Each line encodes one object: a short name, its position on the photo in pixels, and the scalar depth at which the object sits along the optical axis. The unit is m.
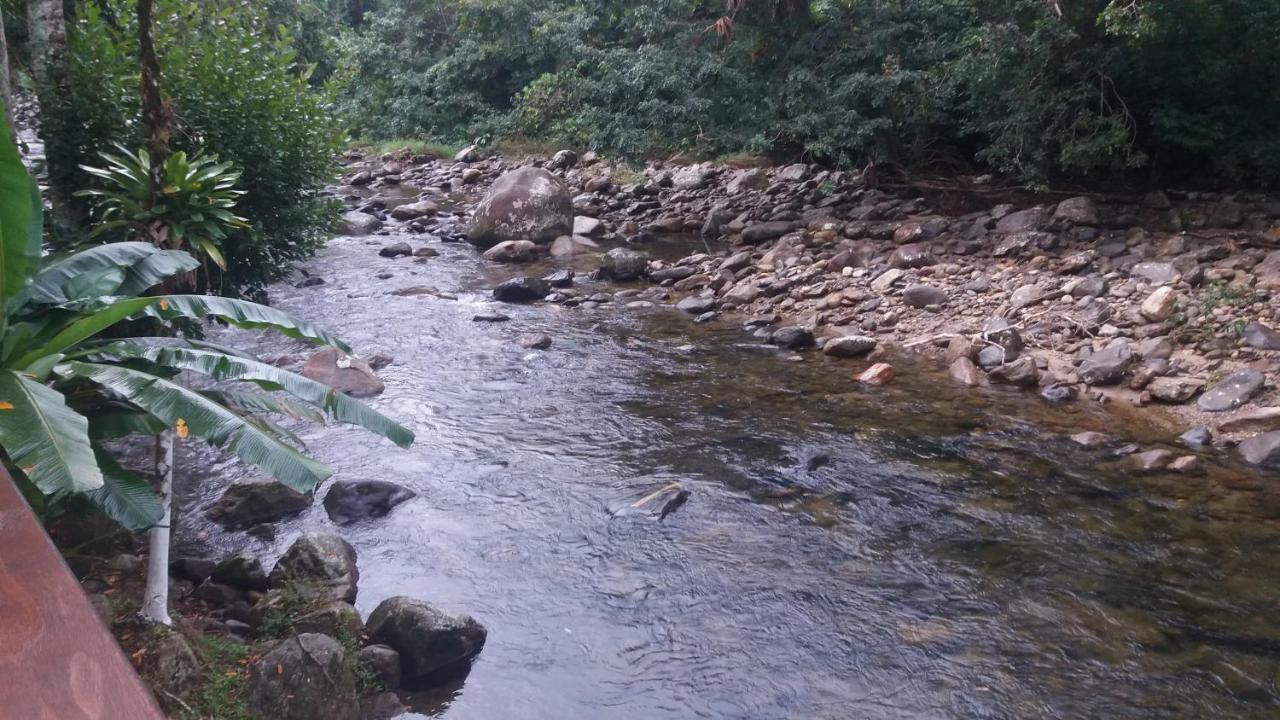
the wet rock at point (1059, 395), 8.87
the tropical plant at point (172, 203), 5.92
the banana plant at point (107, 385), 3.59
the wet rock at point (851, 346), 10.43
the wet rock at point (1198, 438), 7.79
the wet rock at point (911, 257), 12.41
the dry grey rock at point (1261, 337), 8.64
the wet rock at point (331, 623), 4.76
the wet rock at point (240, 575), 5.27
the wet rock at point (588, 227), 17.12
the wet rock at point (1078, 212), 11.77
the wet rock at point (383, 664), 4.67
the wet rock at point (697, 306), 12.39
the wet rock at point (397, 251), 15.70
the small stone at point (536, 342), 10.83
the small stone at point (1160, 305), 9.47
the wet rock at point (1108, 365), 8.94
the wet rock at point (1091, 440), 7.86
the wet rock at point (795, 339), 10.77
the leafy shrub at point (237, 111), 7.38
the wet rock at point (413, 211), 19.20
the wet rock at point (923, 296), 11.24
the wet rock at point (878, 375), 9.57
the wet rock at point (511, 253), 15.56
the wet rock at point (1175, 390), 8.48
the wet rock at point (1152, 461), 7.39
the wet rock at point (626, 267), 14.22
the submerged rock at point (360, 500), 6.59
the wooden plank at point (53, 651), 2.30
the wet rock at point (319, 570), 5.19
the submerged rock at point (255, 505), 6.39
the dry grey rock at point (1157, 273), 10.10
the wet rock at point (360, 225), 17.20
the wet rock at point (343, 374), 9.15
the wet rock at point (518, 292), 13.05
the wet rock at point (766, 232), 15.10
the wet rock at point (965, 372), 9.50
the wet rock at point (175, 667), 3.92
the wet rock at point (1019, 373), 9.23
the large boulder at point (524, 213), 16.38
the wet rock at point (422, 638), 4.82
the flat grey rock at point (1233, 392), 8.17
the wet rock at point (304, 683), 4.12
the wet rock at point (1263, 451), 7.31
